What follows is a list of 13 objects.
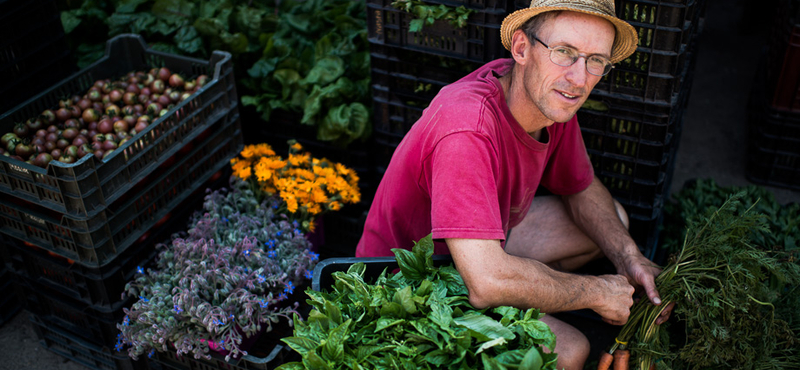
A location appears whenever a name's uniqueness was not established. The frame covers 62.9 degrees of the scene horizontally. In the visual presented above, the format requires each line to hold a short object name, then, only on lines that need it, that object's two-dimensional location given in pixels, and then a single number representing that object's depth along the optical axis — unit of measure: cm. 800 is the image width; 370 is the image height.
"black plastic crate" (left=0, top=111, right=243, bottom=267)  254
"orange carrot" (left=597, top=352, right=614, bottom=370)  228
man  195
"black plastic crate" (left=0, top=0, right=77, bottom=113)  301
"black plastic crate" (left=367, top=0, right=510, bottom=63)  276
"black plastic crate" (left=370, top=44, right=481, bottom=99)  295
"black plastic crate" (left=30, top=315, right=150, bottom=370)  282
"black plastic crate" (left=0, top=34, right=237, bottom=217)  243
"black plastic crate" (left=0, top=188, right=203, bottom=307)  266
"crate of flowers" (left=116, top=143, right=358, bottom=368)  241
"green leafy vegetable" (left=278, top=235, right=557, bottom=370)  166
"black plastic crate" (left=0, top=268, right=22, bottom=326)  313
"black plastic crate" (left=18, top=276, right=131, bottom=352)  273
